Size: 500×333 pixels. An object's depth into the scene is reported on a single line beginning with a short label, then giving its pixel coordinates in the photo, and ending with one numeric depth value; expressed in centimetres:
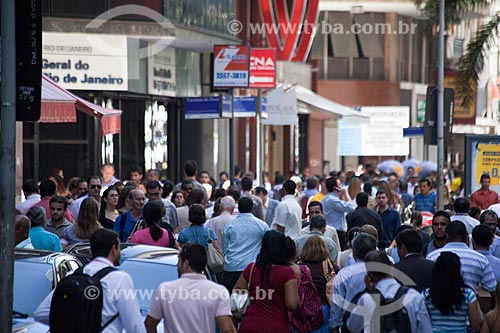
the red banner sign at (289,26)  3622
